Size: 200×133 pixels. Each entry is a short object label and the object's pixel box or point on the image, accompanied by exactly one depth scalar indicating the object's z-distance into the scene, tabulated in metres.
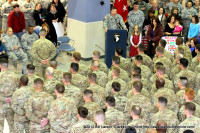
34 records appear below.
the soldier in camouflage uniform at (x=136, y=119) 6.05
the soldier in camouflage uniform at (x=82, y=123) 6.02
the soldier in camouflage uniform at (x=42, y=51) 9.58
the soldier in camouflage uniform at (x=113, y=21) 11.44
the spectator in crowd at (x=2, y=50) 10.44
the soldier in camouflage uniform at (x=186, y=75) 8.41
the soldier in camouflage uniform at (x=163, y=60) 9.27
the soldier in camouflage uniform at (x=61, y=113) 6.54
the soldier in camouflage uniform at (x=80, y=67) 8.66
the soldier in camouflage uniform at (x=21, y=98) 7.12
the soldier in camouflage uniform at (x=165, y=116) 6.42
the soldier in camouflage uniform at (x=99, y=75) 8.31
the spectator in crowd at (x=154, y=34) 11.72
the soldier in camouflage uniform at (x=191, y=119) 6.19
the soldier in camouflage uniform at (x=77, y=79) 7.91
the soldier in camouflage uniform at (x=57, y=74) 8.16
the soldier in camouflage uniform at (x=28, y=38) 10.68
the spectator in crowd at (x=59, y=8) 12.25
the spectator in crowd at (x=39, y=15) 12.34
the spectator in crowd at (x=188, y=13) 12.95
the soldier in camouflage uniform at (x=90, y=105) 6.71
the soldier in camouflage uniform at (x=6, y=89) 7.54
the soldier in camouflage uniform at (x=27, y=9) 12.82
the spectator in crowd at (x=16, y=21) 11.65
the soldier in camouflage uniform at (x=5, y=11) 12.62
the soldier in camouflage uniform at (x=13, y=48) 10.48
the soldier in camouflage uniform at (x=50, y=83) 7.50
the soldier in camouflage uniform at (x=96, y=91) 7.41
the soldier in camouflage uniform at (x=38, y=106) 6.82
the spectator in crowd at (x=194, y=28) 11.92
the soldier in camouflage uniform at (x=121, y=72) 8.52
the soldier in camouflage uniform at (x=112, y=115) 6.35
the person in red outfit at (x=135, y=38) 11.64
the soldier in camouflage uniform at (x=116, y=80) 7.58
